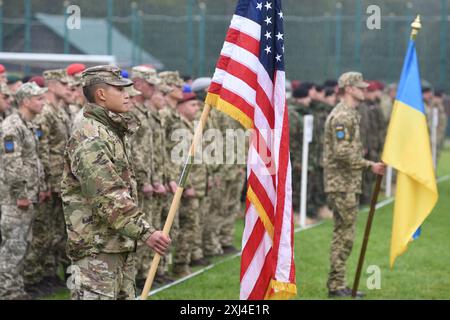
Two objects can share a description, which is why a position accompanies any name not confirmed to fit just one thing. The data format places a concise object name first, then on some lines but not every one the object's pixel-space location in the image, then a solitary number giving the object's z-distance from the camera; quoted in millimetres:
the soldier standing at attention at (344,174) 11094
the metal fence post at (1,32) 27816
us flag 7121
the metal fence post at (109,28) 27359
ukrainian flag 10188
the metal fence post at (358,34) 28125
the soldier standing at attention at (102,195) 6438
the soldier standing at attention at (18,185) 9969
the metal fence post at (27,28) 27297
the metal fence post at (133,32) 28484
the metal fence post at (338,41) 28625
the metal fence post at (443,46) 29250
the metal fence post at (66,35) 26547
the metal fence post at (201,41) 28922
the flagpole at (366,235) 10500
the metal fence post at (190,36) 28889
